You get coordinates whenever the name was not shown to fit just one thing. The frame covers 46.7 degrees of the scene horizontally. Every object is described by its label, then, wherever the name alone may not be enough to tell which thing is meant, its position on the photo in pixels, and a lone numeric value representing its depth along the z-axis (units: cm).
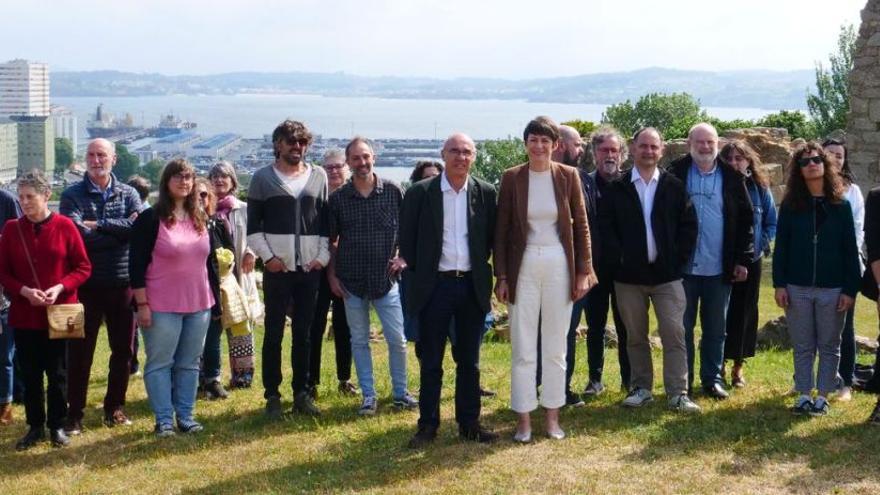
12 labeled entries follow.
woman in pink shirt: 659
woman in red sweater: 643
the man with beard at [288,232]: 704
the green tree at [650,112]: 3281
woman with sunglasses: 672
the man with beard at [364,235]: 708
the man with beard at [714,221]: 714
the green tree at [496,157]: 4184
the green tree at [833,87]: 2650
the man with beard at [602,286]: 712
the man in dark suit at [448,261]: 627
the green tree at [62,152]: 10320
